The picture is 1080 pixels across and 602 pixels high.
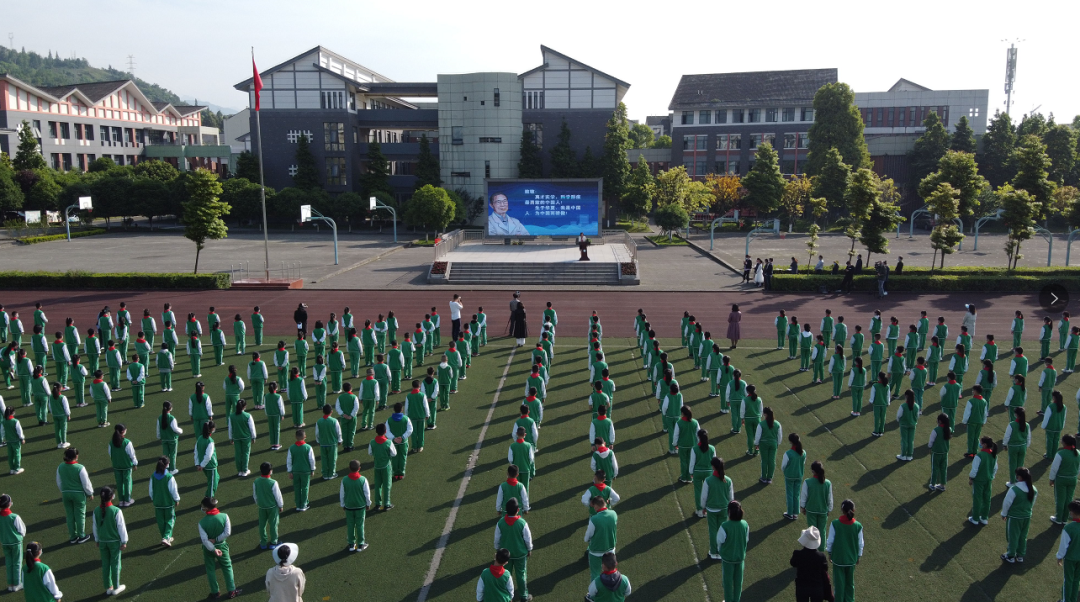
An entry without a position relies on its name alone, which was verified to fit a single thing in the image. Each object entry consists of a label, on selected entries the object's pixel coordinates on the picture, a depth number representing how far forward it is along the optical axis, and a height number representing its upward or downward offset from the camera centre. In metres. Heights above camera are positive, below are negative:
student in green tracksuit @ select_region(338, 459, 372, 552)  9.07 -3.80
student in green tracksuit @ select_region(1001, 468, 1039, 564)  8.74 -3.73
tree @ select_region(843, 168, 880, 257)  30.80 +0.34
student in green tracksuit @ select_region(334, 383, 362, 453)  12.31 -3.64
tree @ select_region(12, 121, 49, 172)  60.78 +3.73
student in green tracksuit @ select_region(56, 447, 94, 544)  9.30 -3.78
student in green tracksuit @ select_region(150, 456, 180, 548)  9.13 -3.82
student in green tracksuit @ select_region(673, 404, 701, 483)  10.99 -3.63
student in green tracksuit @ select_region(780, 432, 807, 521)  9.87 -3.70
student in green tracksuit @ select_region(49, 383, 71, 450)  12.42 -3.75
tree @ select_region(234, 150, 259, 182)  61.62 +2.79
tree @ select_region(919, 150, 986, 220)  35.31 +1.11
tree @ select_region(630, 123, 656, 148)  103.00 +9.58
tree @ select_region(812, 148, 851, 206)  58.22 +1.76
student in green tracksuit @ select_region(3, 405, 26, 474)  11.52 -3.88
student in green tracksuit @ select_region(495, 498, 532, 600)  7.92 -3.67
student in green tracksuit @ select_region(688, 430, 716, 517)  9.96 -3.55
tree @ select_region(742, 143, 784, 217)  58.38 +1.56
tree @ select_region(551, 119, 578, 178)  60.19 +3.54
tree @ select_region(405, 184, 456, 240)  48.44 -0.49
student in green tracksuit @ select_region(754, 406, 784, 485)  11.03 -3.68
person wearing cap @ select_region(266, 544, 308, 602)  7.02 -3.67
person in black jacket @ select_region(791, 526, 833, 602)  7.29 -3.71
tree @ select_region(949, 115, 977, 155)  63.59 +5.64
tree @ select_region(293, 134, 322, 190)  60.78 +2.78
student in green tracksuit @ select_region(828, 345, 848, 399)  15.41 -3.55
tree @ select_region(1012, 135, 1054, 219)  34.97 +1.49
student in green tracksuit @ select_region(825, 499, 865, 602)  7.84 -3.76
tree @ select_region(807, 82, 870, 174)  61.03 +6.56
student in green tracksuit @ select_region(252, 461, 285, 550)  9.00 -3.83
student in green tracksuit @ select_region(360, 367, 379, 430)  13.65 -3.75
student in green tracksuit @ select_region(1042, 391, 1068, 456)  11.67 -3.54
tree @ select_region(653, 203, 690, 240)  50.44 -1.06
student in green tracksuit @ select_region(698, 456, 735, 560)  8.98 -3.64
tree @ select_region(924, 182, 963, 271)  30.89 -0.47
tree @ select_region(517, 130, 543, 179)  60.34 +3.43
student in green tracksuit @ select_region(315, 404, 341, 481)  11.20 -3.75
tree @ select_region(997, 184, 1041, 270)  30.77 -0.44
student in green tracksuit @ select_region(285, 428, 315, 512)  10.05 -3.75
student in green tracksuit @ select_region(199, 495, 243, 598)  8.10 -3.87
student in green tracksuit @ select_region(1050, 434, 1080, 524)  9.45 -3.60
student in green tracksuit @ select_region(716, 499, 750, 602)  7.79 -3.74
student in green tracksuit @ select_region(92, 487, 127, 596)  8.19 -3.82
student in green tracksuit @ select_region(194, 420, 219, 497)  10.06 -3.50
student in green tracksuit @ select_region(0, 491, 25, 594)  8.20 -3.91
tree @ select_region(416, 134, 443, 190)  60.84 +2.75
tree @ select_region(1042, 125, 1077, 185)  62.75 +4.74
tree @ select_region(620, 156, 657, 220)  57.53 +0.95
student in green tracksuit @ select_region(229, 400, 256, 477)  11.36 -3.71
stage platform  33.12 -3.19
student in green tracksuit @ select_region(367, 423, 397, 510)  10.16 -3.72
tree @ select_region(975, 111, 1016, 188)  64.31 +4.60
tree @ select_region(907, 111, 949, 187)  64.44 +5.09
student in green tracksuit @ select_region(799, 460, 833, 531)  8.86 -3.65
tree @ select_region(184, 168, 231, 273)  31.59 -0.33
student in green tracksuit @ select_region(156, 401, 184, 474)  11.52 -3.75
